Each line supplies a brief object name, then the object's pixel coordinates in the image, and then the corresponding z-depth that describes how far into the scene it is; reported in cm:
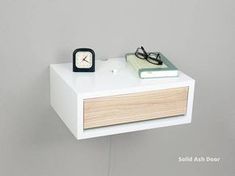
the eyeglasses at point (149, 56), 165
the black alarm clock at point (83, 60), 157
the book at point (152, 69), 158
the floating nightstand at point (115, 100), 146
